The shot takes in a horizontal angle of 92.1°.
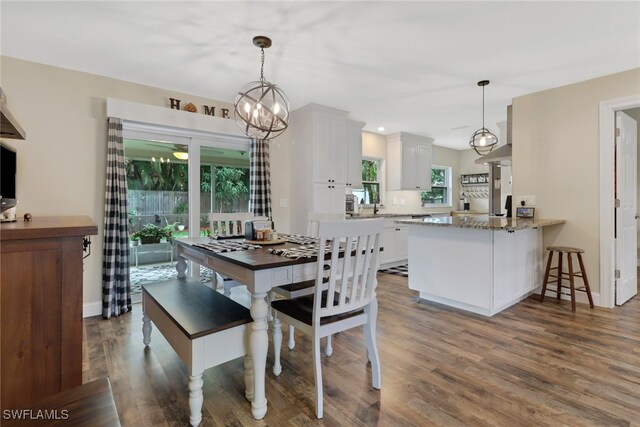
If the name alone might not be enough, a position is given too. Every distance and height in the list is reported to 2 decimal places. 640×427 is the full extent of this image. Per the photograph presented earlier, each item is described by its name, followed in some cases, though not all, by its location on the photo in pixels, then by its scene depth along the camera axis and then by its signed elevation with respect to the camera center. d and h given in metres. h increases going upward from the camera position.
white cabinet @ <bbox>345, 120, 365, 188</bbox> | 4.96 +0.97
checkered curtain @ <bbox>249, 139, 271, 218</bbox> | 4.18 +0.50
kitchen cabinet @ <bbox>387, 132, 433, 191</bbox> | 5.98 +1.02
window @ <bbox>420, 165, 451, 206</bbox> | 7.39 +0.63
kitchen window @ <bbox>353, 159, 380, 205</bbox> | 6.07 +0.60
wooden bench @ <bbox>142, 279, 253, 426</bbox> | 1.55 -0.63
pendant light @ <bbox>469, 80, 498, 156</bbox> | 3.78 +0.90
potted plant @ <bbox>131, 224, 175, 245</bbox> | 3.64 -0.25
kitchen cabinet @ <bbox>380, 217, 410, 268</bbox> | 5.16 -0.54
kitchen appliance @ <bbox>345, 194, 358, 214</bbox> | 5.43 +0.16
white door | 3.25 +0.07
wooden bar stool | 3.17 -0.67
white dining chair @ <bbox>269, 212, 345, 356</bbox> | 2.19 -0.57
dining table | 1.62 -0.34
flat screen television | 2.06 +0.27
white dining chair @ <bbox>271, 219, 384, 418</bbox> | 1.59 -0.53
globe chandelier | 2.40 +0.84
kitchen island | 2.93 -0.50
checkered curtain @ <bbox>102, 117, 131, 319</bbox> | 3.13 -0.19
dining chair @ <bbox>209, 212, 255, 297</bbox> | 2.91 -0.09
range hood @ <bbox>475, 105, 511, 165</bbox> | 3.93 +0.75
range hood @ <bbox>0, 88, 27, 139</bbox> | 1.45 +0.49
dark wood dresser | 1.21 -0.40
